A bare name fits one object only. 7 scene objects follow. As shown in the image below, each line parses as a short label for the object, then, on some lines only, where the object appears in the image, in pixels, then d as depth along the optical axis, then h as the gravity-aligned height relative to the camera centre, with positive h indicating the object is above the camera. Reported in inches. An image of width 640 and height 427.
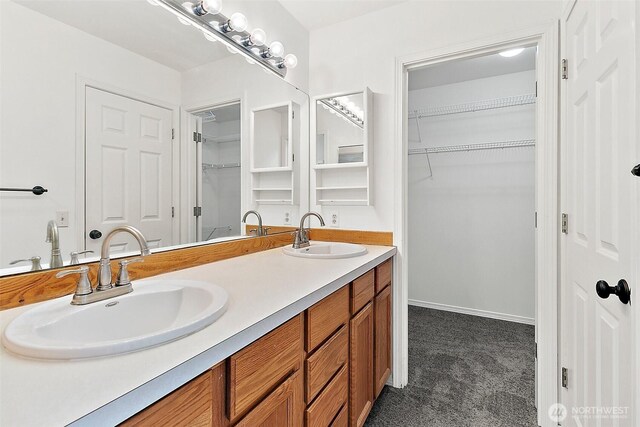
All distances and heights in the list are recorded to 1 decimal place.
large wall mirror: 35.2 +12.0
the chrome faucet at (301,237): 74.3 -6.3
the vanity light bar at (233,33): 55.2 +37.6
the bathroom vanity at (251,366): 18.9 -12.3
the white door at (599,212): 33.5 +0.1
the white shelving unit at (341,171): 78.4 +11.9
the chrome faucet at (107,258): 35.2 -5.3
